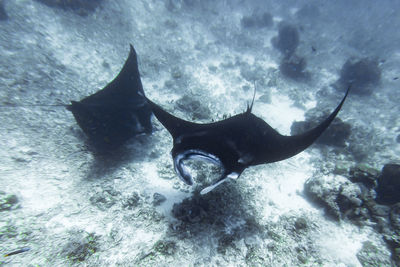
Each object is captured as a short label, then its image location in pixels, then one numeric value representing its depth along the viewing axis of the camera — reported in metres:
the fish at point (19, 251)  2.63
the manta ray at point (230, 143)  2.96
